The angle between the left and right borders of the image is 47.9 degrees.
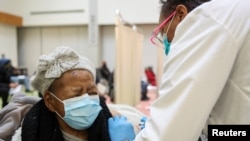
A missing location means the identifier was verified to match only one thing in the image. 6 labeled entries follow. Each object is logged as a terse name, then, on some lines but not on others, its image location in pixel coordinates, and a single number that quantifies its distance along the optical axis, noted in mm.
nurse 675
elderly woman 1413
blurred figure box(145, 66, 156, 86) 8422
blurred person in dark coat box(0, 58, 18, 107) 5059
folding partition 4070
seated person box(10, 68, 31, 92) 6926
